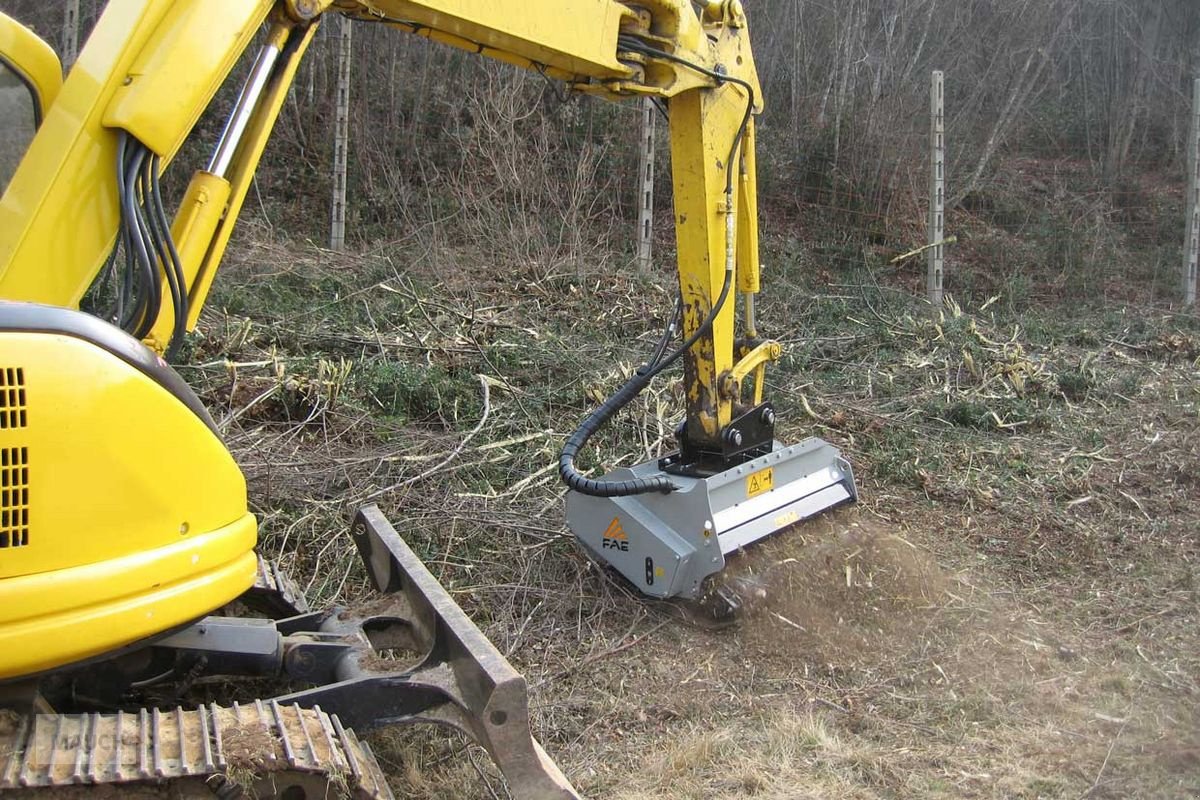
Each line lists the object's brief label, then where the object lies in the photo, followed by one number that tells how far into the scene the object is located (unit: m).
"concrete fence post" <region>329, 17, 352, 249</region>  10.20
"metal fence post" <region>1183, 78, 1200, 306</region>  10.75
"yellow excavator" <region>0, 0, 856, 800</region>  2.23
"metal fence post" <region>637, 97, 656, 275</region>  10.35
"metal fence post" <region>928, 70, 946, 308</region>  10.10
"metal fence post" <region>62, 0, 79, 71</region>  9.92
